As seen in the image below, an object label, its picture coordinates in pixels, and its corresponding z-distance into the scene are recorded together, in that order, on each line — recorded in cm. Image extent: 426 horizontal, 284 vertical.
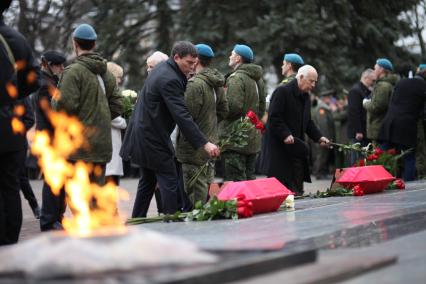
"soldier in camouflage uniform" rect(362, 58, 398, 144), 1789
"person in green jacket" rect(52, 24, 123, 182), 1040
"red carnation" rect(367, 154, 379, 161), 1484
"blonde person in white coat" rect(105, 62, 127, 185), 1248
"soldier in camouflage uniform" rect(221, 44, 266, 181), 1346
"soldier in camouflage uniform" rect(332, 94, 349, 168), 2517
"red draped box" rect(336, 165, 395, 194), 1371
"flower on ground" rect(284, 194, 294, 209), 1173
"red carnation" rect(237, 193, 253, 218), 1043
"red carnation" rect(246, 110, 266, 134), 1218
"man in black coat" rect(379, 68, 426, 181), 1741
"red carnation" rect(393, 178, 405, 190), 1463
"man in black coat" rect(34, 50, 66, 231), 1069
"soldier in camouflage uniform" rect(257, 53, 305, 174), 1409
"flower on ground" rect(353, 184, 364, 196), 1343
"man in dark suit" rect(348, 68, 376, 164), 1828
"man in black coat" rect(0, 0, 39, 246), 877
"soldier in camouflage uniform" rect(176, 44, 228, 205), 1205
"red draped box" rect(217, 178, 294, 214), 1080
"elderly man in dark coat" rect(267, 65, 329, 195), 1382
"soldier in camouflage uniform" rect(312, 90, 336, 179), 2402
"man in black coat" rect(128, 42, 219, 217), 1101
